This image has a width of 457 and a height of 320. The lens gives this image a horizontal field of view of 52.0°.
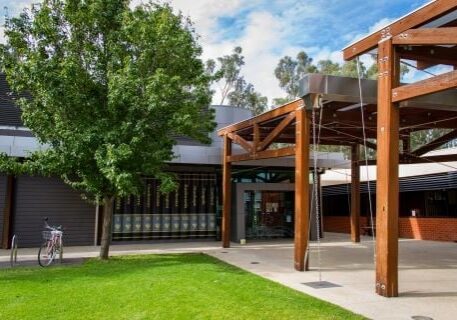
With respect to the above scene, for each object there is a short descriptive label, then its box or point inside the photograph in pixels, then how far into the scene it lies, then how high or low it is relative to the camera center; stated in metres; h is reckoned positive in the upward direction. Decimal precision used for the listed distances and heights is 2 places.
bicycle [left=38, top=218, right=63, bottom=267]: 10.16 -0.79
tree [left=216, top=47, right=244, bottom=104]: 43.09 +13.66
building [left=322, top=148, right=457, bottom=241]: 16.89 +0.60
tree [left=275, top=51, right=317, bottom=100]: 41.69 +12.94
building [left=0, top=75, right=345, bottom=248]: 13.82 +0.31
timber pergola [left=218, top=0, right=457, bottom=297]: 6.70 +2.14
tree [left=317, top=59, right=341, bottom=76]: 38.53 +12.62
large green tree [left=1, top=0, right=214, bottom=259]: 9.98 +2.70
